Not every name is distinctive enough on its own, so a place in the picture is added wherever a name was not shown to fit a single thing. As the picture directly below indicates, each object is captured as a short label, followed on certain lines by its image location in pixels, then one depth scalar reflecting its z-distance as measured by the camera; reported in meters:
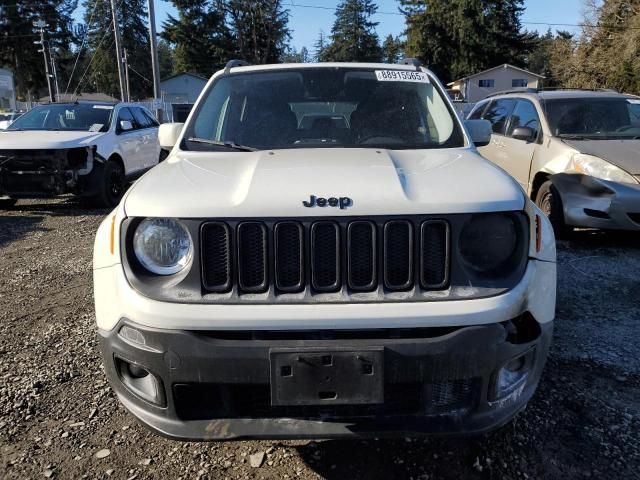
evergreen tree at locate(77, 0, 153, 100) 68.31
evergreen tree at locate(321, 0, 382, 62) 78.06
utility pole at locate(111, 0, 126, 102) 26.20
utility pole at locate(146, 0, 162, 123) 22.85
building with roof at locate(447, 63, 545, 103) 58.84
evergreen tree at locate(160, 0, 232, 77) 61.28
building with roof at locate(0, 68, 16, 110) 44.56
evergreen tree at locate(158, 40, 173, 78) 88.83
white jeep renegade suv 1.97
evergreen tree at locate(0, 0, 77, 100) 64.19
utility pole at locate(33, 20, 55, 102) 46.99
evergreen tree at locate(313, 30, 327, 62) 88.53
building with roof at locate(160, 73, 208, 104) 56.22
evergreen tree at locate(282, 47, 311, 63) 80.34
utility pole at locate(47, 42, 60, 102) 58.38
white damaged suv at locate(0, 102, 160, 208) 8.12
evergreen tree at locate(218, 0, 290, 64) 62.72
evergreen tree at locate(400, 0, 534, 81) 62.66
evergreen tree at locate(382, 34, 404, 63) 72.88
